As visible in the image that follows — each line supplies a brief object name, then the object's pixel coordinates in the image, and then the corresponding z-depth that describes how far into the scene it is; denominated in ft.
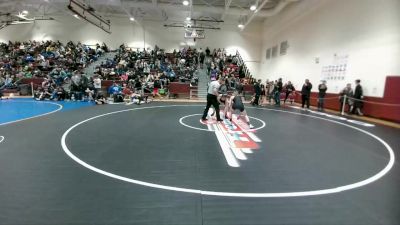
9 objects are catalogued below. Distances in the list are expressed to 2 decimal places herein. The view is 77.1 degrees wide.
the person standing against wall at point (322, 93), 48.31
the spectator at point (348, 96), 41.98
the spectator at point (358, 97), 40.06
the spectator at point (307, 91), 50.52
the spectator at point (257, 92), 54.75
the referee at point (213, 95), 29.12
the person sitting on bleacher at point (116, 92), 54.13
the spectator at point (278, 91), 56.03
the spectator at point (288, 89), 57.88
